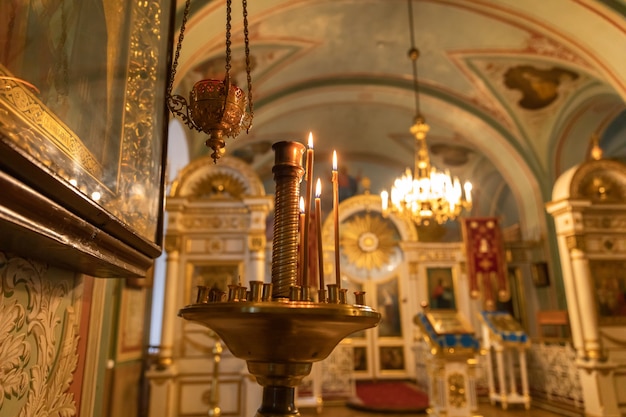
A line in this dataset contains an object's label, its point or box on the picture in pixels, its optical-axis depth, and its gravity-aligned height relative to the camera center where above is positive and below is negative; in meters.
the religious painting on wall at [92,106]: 1.01 +0.66
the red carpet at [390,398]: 7.21 -1.20
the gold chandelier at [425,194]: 6.55 +1.92
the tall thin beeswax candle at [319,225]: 1.21 +0.30
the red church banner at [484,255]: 9.27 +1.45
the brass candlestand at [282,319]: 0.92 +0.02
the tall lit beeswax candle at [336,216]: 1.26 +0.34
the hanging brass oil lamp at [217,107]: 1.60 +0.78
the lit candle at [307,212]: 1.18 +0.33
